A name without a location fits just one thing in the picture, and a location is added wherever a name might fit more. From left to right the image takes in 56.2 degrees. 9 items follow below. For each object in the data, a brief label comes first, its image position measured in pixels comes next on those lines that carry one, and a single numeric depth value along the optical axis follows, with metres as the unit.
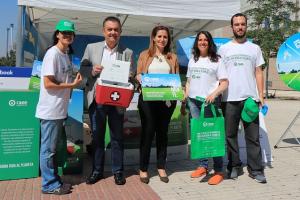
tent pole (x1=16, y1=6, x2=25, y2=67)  4.43
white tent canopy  4.13
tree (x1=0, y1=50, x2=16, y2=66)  33.58
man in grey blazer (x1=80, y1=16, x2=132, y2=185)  3.17
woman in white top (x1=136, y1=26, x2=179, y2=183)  3.29
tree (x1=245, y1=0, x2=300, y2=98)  15.90
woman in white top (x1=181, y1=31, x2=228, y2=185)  3.30
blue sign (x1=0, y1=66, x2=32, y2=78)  3.71
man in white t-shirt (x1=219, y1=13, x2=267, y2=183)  3.37
